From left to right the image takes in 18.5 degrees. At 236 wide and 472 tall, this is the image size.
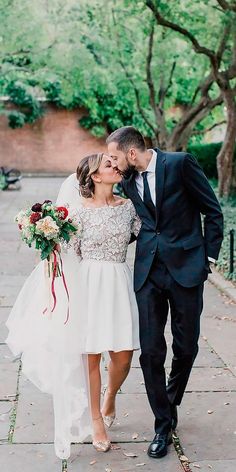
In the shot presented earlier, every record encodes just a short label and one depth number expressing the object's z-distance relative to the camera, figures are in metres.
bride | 4.42
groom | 4.37
